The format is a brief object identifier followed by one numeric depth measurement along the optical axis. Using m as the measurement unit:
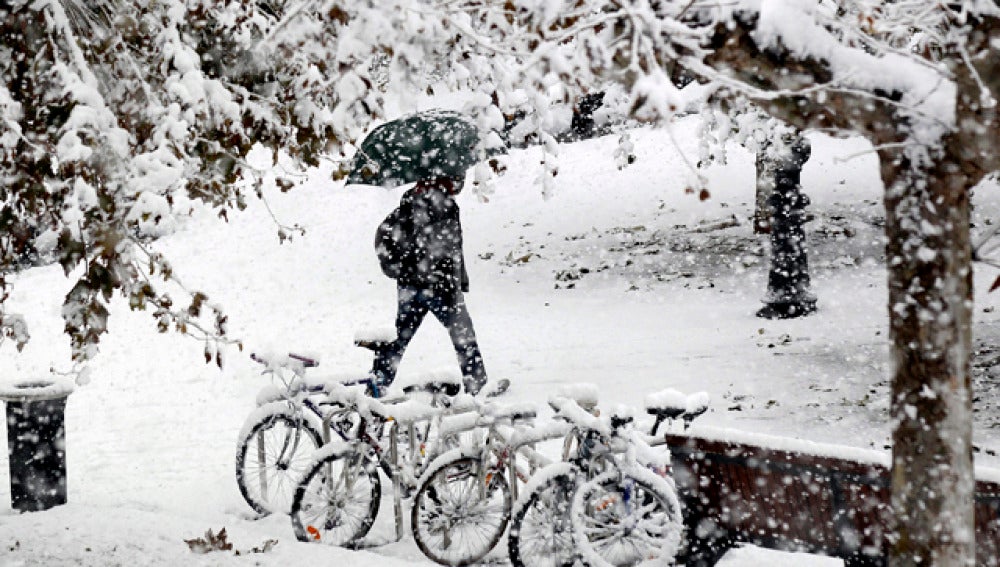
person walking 16.66
